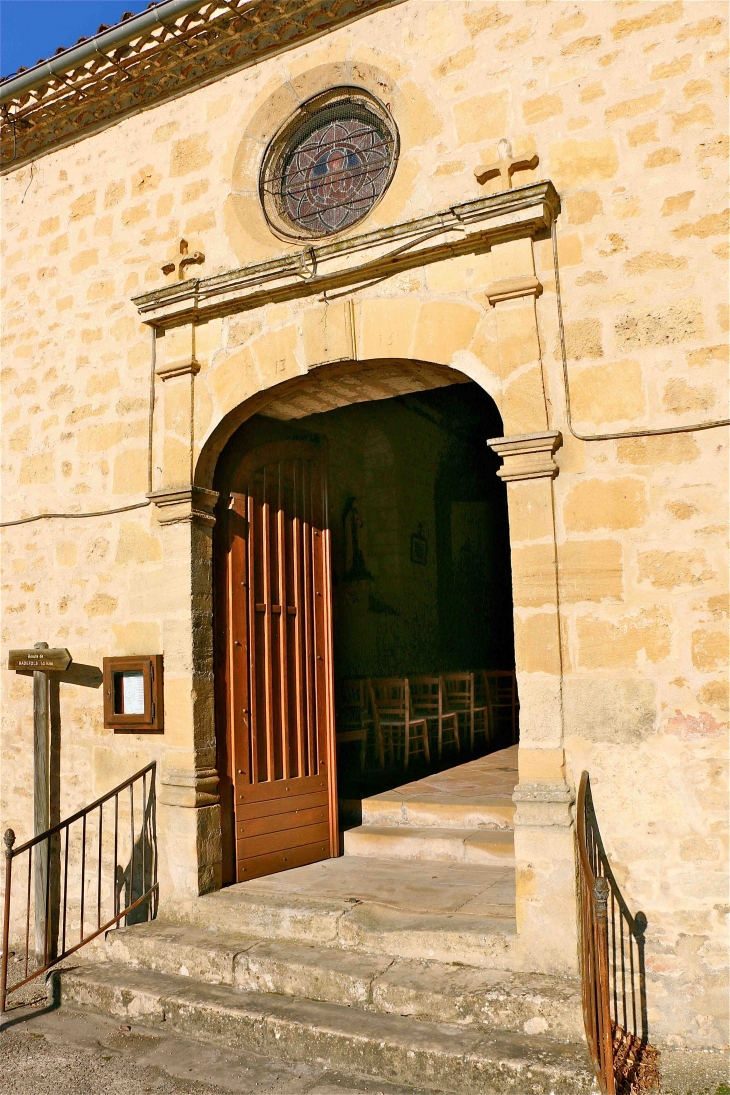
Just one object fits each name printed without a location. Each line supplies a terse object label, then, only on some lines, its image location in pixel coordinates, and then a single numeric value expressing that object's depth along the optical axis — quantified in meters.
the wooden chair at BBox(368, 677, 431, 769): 7.58
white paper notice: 5.20
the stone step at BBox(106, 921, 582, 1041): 3.55
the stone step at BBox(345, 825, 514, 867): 5.12
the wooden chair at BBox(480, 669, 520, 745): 9.35
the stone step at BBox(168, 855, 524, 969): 3.99
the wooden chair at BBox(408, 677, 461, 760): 8.01
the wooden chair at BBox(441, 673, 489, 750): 8.70
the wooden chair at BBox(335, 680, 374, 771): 7.96
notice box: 5.10
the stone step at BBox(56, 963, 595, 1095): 3.31
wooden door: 5.17
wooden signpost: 5.40
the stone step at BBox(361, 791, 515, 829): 5.47
